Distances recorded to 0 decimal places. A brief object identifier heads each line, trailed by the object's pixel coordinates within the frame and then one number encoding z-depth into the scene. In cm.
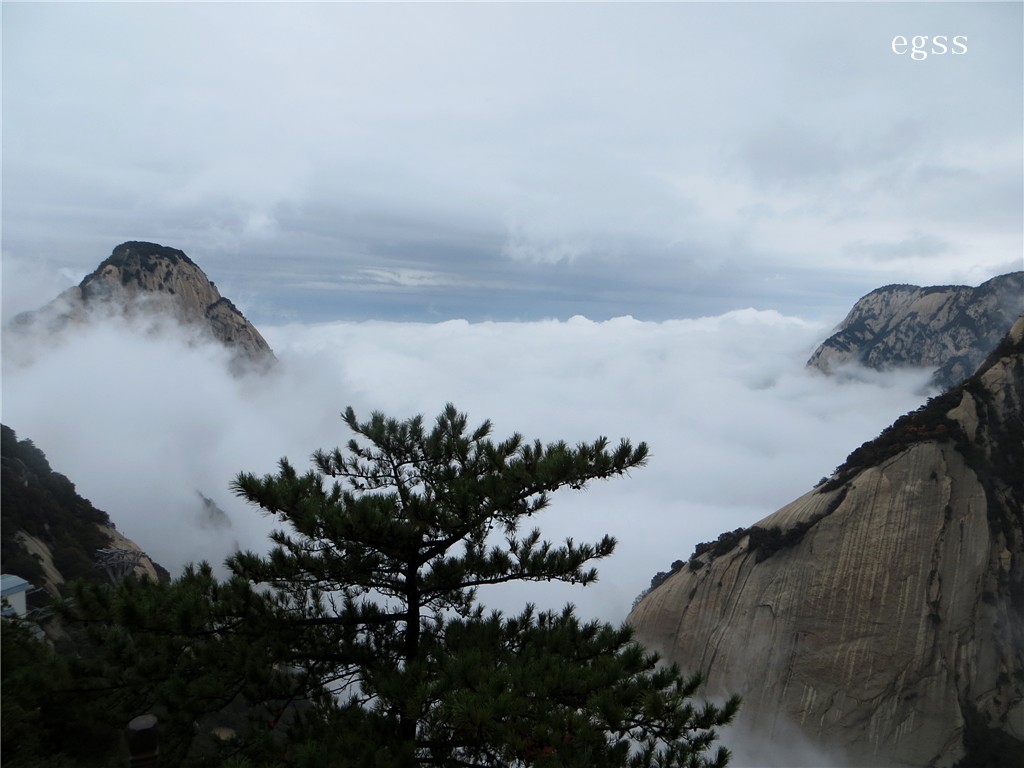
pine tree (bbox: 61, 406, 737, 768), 625
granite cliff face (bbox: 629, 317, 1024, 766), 4119
